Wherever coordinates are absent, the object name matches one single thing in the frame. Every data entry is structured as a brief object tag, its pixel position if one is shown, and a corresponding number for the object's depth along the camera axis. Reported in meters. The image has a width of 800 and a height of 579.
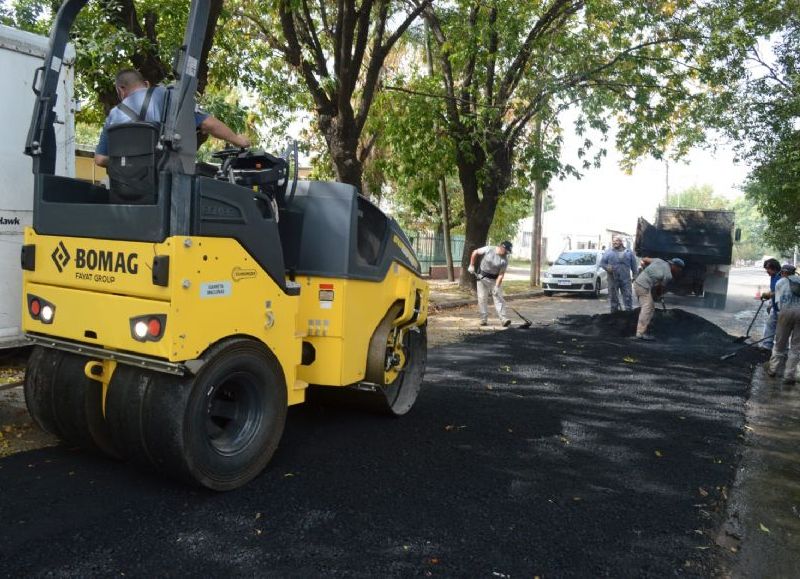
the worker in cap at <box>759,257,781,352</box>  10.09
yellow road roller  3.46
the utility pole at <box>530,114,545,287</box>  23.45
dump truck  18.11
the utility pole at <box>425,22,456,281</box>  22.31
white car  21.20
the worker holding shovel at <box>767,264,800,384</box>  8.55
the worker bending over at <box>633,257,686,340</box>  11.74
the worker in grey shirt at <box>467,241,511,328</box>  12.41
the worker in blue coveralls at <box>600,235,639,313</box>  14.40
